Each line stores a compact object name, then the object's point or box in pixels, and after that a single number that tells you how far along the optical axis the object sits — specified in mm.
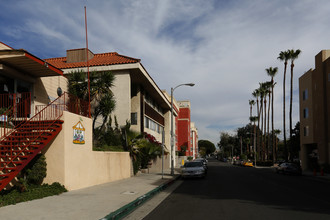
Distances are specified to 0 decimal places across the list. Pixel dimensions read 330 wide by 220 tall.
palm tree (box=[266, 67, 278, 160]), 57750
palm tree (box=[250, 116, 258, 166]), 92300
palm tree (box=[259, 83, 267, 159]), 66250
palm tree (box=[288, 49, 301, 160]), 45019
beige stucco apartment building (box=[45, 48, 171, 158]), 26000
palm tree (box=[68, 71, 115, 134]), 20734
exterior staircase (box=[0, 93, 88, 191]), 10945
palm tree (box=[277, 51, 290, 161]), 45688
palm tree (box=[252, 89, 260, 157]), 69725
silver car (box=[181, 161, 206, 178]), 23641
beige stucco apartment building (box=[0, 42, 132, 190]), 11836
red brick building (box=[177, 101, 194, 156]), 79875
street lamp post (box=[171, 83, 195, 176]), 25902
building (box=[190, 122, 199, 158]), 116156
